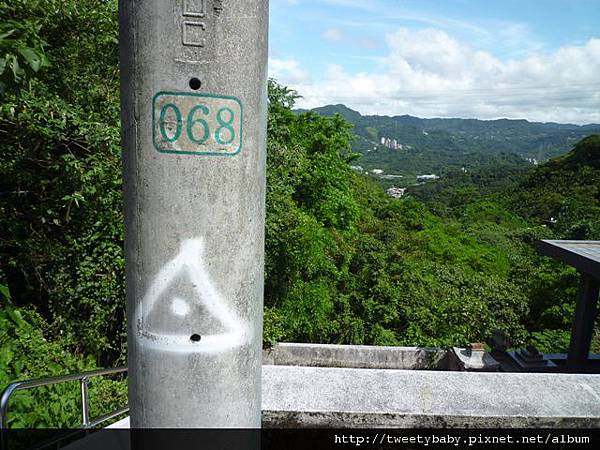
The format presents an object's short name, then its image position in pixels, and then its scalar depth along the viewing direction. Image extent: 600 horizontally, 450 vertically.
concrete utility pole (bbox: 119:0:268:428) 1.07
